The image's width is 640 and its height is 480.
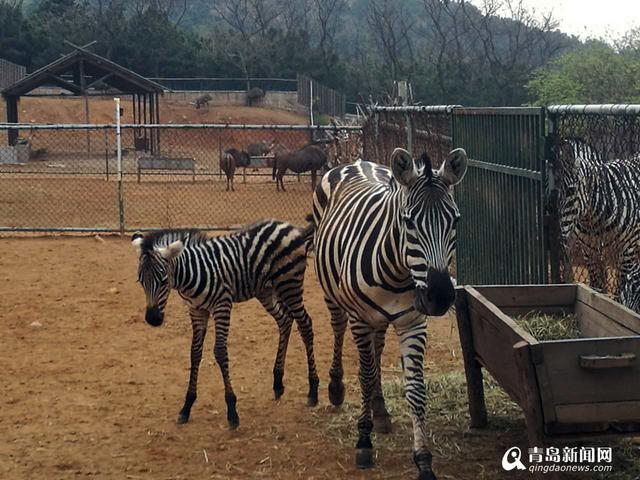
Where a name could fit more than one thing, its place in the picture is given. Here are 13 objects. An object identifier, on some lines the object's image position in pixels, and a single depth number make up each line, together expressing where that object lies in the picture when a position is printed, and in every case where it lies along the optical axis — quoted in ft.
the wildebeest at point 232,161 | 73.41
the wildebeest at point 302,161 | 75.00
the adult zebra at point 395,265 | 14.65
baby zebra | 20.45
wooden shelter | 101.40
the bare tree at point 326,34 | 168.14
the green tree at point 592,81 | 96.73
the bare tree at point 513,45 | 142.10
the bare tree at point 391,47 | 153.69
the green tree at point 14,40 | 154.30
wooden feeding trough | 12.91
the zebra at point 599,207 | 21.20
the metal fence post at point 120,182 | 45.80
